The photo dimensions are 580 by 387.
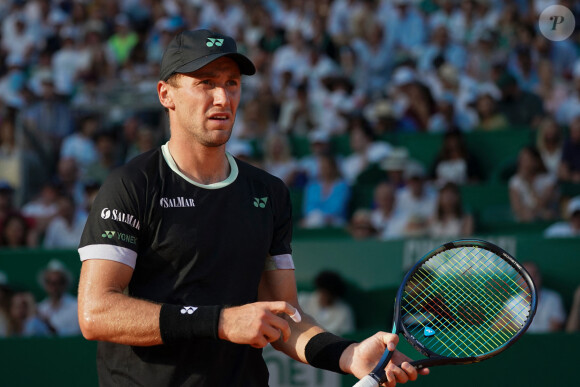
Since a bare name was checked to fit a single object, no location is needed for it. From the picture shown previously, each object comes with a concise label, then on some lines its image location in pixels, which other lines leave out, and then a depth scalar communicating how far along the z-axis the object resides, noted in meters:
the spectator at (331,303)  14.95
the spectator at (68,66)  27.06
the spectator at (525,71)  21.81
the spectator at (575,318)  14.00
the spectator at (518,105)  20.69
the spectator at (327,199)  18.50
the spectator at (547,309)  14.20
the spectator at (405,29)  25.33
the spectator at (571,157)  18.02
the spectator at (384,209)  17.70
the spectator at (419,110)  21.14
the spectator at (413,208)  17.22
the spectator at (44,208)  18.53
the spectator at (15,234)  17.53
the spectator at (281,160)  19.89
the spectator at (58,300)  15.00
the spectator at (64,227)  18.27
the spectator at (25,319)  14.84
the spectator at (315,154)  19.77
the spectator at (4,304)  14.97
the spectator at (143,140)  20.61
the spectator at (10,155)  21.67
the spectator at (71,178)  20.48
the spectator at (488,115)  20.28
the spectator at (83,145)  21.97
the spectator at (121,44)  27.12
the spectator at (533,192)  17.34
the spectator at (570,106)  20.11
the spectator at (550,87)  20.53
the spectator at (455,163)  18.81
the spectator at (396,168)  18.62
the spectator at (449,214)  16.58
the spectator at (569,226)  15.77
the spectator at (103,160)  21.37
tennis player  5.96
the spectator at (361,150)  19.80
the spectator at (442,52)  23.45
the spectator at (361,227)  16.81
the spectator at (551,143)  18.48
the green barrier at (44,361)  12.45
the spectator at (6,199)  18.76
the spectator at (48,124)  22.72
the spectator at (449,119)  20.67
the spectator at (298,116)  22.52
